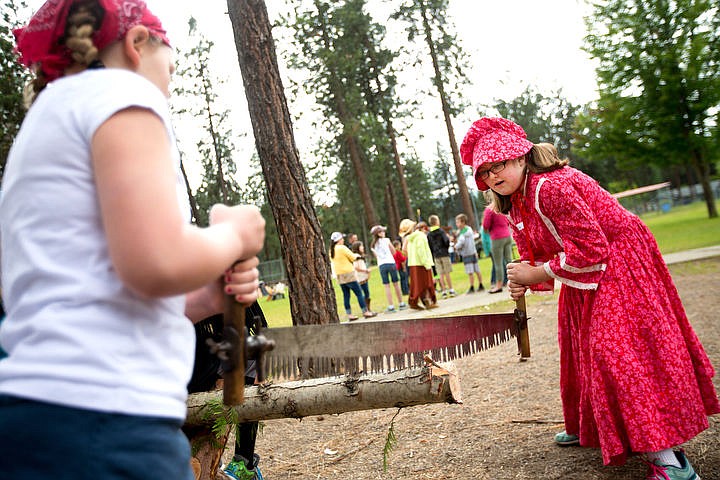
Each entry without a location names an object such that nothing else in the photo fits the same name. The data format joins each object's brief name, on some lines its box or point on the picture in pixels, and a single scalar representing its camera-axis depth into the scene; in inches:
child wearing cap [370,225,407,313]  576.4
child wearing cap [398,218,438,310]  524.4
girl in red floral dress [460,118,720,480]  130.3
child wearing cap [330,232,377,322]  546.3
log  131.3
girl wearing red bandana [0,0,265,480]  48.8
